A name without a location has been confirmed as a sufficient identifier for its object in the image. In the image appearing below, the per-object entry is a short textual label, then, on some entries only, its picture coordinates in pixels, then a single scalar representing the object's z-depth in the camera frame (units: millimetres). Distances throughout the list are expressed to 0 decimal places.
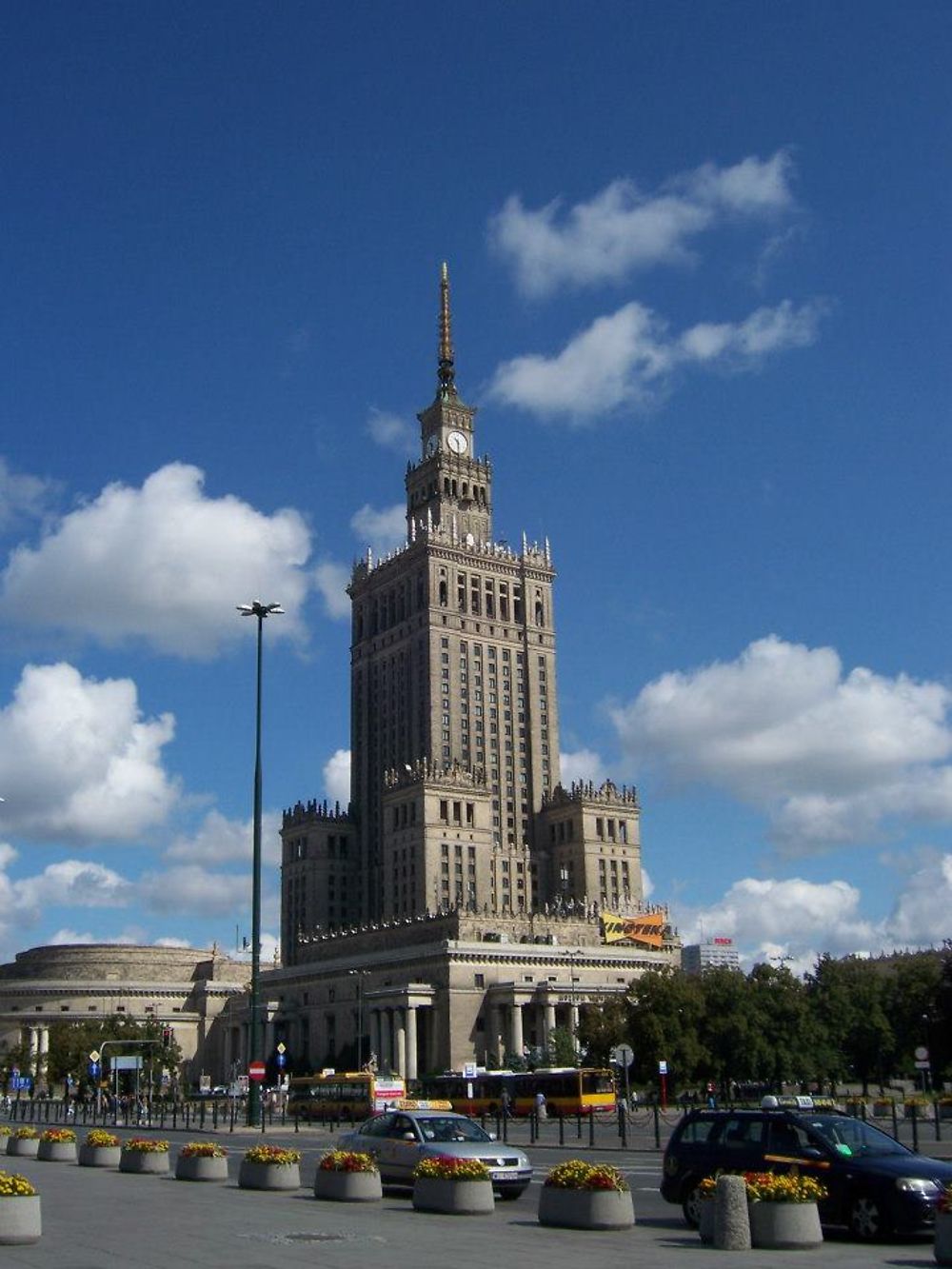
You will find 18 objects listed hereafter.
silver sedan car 29156
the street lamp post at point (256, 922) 55438
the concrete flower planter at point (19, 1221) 20984
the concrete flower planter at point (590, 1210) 23125
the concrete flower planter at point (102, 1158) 39000
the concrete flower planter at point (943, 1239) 18672
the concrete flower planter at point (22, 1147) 44250
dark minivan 22062
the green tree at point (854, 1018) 109438
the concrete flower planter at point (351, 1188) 27719
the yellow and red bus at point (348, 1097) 81500
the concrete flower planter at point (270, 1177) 30172
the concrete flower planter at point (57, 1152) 40938
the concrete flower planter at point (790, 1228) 20609
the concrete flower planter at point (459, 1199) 25562
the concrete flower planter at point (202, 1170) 33000
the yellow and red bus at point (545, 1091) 78750
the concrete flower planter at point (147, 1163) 36188
